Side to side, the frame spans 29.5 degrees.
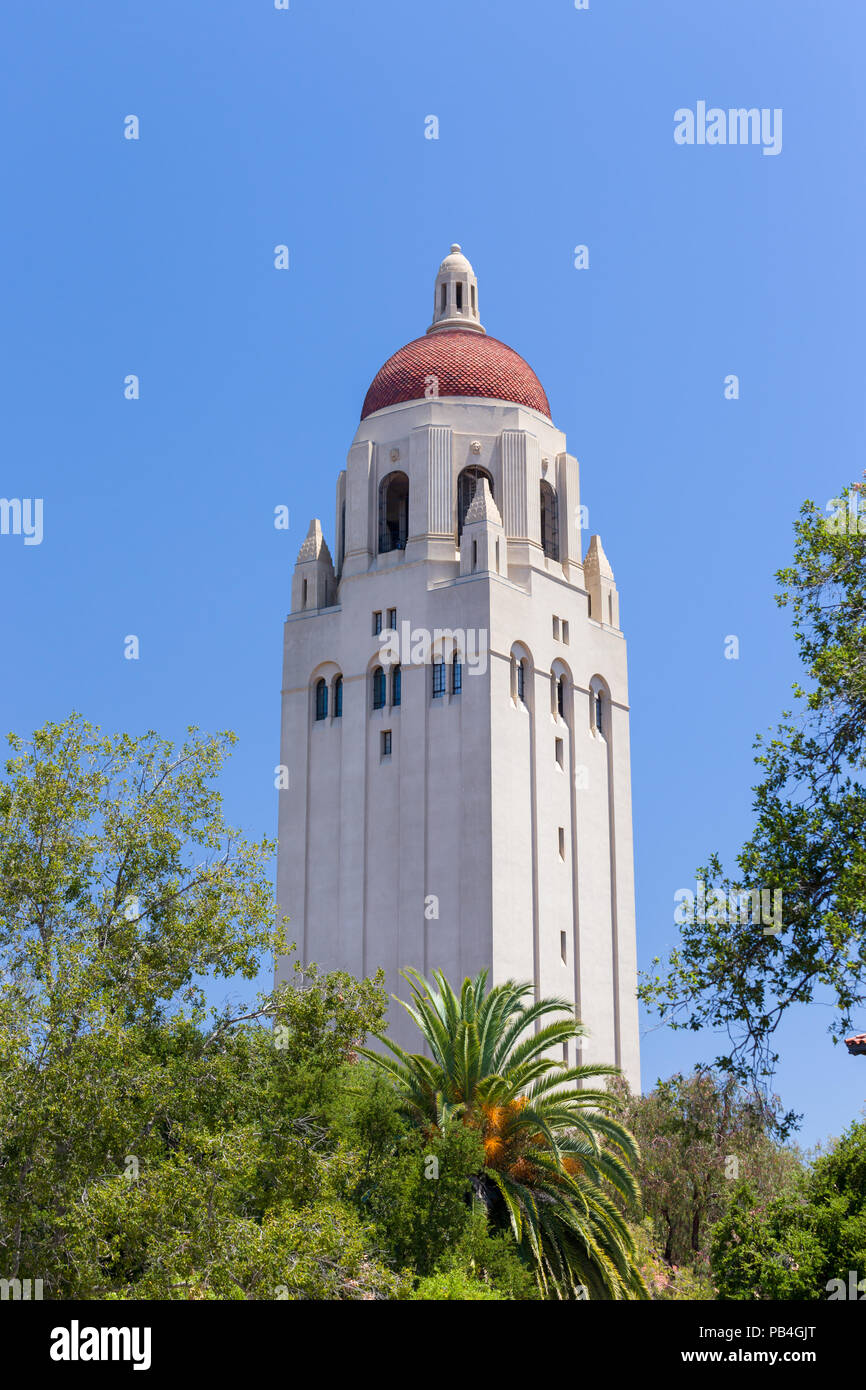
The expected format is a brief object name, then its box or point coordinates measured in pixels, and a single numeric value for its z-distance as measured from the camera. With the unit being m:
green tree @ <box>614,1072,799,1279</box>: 45.19
